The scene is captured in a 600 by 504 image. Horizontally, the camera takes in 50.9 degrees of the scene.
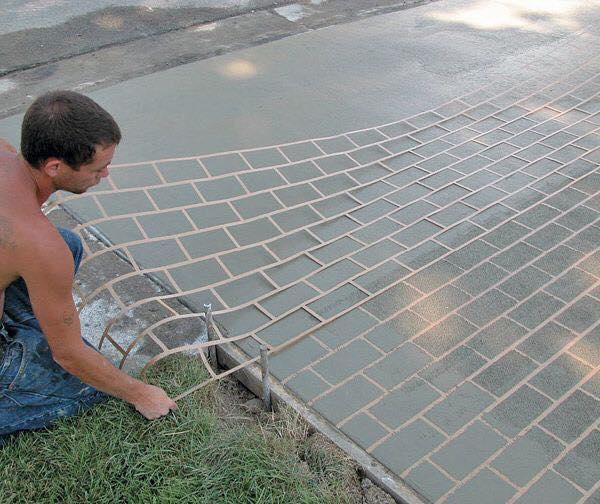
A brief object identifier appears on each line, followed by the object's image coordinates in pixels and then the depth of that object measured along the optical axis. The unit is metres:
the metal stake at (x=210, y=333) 2.58
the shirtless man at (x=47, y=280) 1.86
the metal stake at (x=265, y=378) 2.37
